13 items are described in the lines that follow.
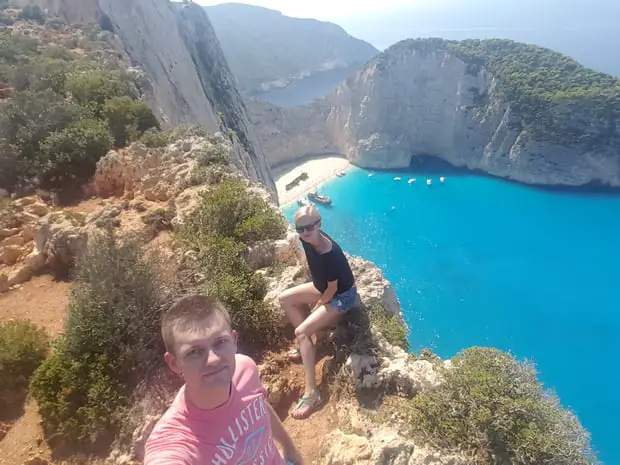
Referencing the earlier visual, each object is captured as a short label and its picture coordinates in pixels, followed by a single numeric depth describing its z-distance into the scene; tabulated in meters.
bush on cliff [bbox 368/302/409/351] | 4.60
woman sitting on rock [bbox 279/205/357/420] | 4.05
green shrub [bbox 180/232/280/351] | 4.74
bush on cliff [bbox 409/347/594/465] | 3.32
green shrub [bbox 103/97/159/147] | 9.29
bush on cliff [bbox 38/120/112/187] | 8.20
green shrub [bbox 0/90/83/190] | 8.16
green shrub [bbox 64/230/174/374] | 4.26
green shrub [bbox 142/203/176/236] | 6.58
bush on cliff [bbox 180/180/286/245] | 5.95
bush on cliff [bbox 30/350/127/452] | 3.93
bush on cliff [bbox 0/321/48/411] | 4.43
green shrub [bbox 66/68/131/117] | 10.21
